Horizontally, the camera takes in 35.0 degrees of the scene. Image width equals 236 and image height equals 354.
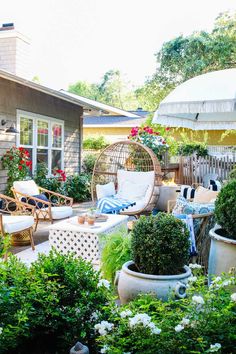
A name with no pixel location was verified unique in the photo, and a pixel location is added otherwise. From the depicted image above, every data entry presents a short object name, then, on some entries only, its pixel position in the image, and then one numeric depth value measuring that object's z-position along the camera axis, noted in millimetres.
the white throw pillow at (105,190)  7492
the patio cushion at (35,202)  6629
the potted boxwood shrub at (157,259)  2463
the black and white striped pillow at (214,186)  6109
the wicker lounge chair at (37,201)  6375
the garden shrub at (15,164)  7876
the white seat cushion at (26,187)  6812
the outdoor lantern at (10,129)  7668
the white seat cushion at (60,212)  6490
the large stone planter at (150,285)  2414
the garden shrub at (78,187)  10445
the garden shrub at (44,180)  9055
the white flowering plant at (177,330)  1587
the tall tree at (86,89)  48047
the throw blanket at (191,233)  3572
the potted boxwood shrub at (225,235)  3031
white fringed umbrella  3525
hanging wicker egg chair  7535
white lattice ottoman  4539
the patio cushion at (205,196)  5148
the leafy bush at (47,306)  1889
